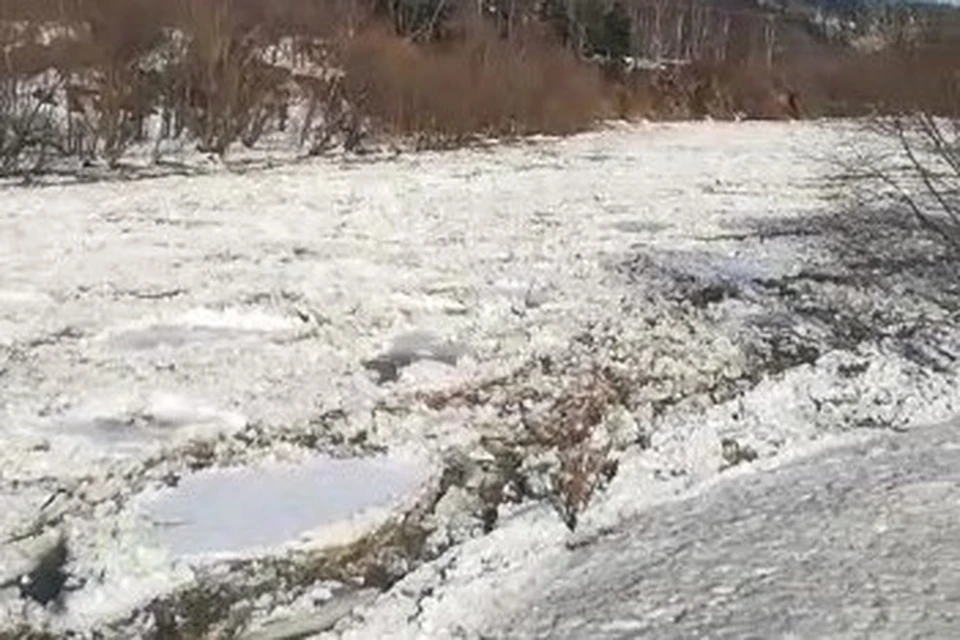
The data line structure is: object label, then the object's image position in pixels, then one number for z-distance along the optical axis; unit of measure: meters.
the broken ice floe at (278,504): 6.47
